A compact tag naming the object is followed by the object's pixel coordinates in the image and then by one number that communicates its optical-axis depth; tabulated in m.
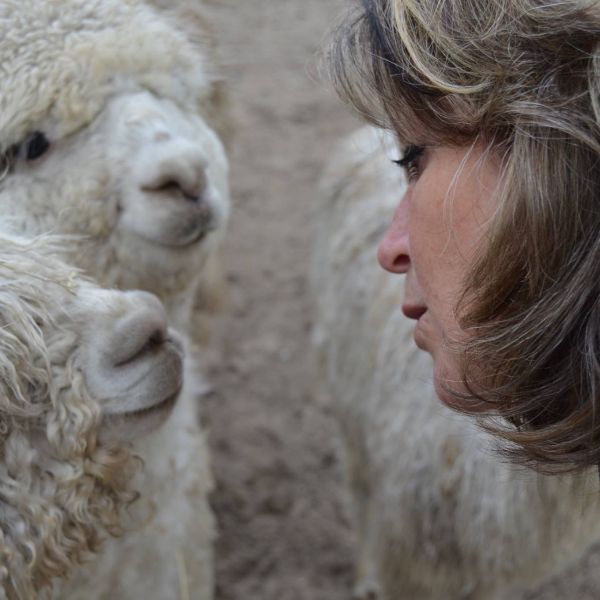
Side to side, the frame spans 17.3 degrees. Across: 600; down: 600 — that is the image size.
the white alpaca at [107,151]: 1.03
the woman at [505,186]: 0.86
